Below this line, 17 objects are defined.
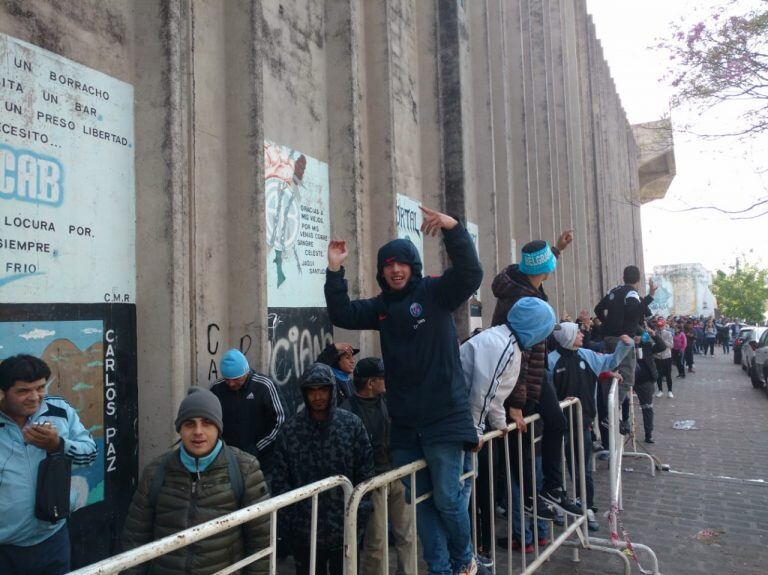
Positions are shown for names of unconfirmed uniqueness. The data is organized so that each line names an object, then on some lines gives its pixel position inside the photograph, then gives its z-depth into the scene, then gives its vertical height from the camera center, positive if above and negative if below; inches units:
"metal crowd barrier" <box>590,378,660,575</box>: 185.2 -66.2
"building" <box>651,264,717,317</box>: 2815.0 +91.2
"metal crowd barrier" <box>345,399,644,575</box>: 107.2 -44.9
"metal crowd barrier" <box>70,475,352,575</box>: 70.3 -29.8
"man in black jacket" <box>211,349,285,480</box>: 173.9 -27.3
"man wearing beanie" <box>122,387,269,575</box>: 108.3 -34.2
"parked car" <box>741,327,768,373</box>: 764.0 -61.1
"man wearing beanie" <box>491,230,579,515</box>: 167.6 -23.6
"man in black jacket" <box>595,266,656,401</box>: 317.7 -1.9
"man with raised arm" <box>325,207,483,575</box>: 127.4 -14.4
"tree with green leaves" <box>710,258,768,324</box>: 2596.0 +64.1
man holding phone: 112.4 -26.3
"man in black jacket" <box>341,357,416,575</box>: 170.4 -38.6
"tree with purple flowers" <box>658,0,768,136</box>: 333.1 +149.5
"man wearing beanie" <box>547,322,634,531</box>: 234.1 -26.0
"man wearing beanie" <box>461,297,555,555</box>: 145.3 -10.6
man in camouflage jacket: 137.9 -35.0
